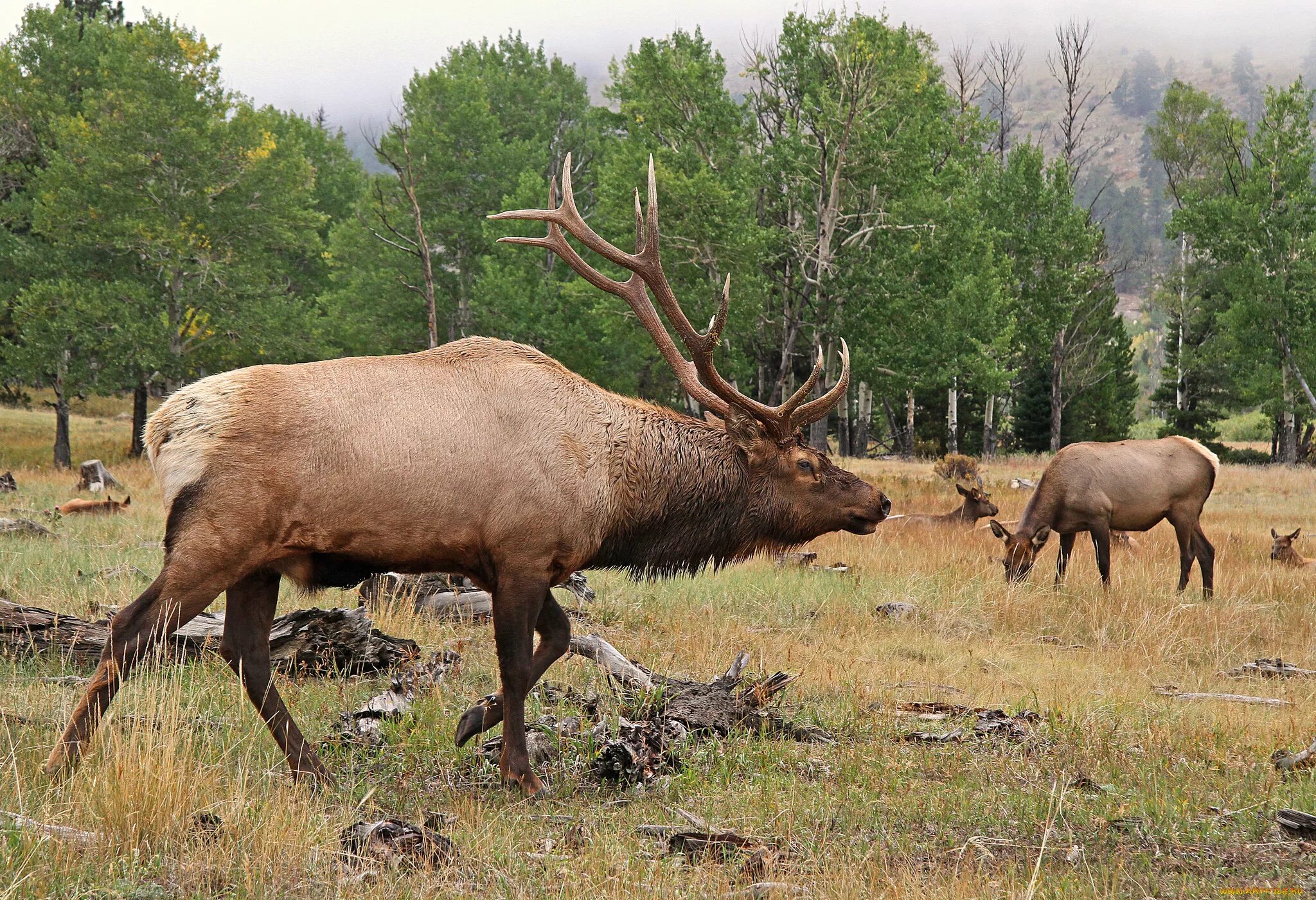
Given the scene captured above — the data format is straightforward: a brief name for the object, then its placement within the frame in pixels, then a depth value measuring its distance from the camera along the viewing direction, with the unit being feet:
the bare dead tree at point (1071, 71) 233.55
